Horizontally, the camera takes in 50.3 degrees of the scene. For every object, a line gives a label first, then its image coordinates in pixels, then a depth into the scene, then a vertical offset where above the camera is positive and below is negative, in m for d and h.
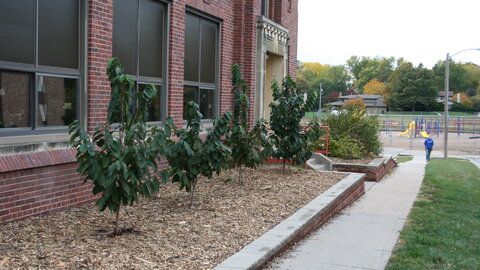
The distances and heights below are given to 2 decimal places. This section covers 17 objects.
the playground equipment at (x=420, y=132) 43.11 -1.37
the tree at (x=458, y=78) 126.56 +9.96
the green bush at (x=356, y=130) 17.41 -0.48
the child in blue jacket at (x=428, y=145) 25.19 -1.35
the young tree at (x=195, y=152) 6.99 -0.55
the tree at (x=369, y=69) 141.38 +13.66
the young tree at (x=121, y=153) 5.21 -0.43
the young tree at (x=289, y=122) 11.24 -0.16
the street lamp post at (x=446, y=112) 28.31 +0.34
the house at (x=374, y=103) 109.18 +3.08
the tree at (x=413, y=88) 104.31 +6.01
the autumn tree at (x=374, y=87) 128.01 +7.43
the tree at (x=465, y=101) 114.11 +3.92
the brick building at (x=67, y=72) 6.40 +0.62
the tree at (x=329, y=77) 146.50 +11.33
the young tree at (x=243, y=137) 9.45 -0.44
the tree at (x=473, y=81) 128.75 +9.37
